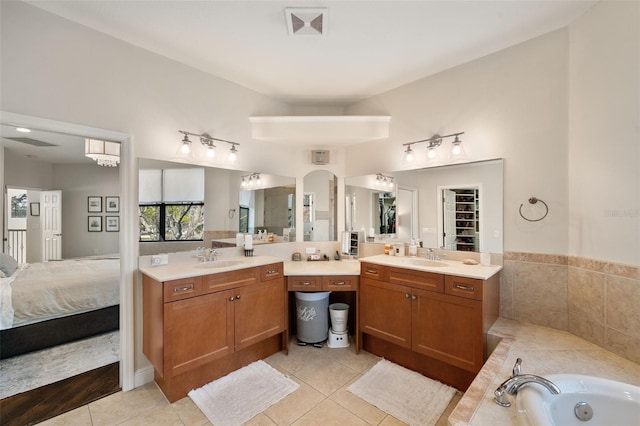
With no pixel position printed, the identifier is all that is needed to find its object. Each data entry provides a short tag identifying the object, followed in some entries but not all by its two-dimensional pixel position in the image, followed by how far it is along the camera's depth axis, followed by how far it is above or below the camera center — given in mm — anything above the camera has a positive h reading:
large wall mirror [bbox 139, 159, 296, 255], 2303 +78
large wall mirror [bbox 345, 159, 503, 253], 2311 +65
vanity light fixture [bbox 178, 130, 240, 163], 2403 +671
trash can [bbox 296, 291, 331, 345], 2699 -1120
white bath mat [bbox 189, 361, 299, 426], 1776 -1427
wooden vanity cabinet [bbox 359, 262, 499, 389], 1892 -890
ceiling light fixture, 2889 +711
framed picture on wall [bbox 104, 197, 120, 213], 4574 +146
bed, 2391 -961
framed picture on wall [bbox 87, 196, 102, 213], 4484 +144
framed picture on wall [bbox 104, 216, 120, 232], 4582 -217
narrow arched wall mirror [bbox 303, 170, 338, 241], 3268 +74
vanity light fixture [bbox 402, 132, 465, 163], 2449 +660
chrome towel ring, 2051 +43
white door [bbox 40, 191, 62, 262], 3824 -184
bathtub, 1187 -923
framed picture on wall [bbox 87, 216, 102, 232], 4514 -213
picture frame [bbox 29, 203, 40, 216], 3583 +46
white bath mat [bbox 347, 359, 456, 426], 1781 -1427
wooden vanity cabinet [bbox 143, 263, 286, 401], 1836 -907
